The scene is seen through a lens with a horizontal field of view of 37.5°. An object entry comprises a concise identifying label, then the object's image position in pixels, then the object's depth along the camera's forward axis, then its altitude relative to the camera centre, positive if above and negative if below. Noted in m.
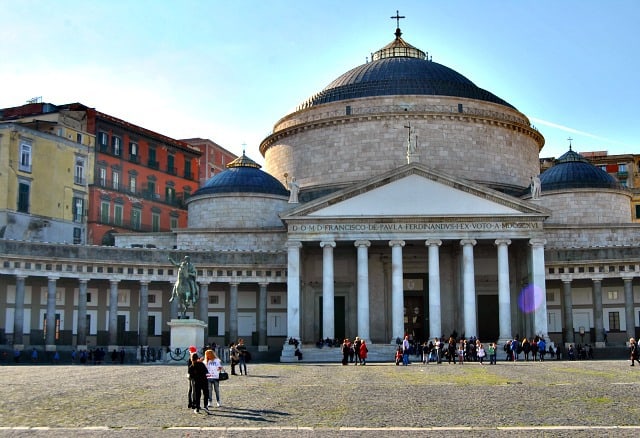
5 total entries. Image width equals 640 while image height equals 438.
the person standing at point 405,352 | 44.10 -0.44
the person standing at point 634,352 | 38.52 -0.42
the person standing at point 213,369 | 22.62 -0.62
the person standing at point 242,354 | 35.12 -0.41
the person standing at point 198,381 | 20.75 -0.83
